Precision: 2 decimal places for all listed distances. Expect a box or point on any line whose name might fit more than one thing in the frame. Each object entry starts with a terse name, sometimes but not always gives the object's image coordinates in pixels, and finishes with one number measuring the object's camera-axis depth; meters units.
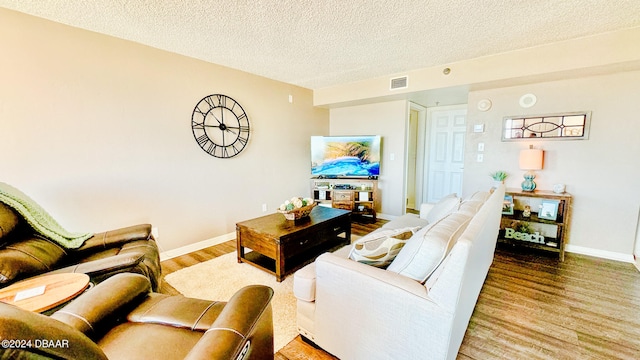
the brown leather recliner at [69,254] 1.49
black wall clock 3.28
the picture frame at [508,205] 3.15
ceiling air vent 3.69
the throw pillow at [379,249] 1.55
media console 4.39
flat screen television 4.47
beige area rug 1.94
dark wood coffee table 2.45
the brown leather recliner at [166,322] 0.95
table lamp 3.04
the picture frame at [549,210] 2.98
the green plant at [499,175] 3.37
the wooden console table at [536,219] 2.91
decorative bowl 2.77
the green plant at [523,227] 3.31
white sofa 1.14
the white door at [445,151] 4.79
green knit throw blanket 1.72
